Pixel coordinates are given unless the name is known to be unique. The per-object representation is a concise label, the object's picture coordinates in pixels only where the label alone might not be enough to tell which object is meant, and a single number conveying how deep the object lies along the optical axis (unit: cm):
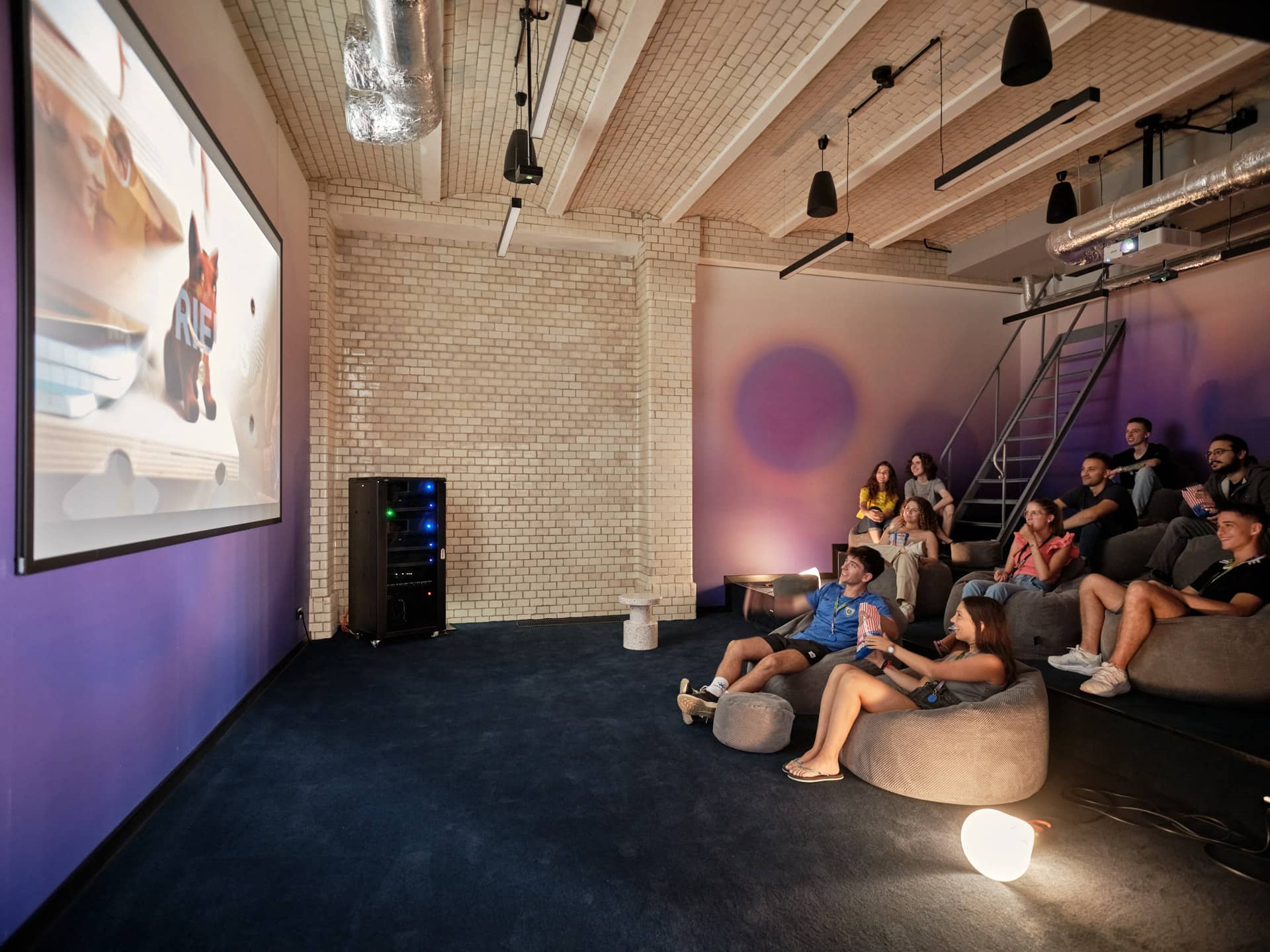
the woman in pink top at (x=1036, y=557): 466
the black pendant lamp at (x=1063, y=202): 585
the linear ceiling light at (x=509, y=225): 547
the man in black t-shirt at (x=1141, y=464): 598
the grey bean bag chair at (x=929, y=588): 568
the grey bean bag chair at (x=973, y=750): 298
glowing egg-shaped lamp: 237
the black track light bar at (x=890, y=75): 447
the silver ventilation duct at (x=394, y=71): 326
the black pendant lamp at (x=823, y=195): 544
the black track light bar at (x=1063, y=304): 704
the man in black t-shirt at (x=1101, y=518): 550
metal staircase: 666
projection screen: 210
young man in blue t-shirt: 395
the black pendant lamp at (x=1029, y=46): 346
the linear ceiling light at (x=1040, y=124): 386
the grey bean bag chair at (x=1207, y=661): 317
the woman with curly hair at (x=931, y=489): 677
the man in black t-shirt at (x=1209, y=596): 339
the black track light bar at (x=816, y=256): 584
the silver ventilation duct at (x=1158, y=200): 449
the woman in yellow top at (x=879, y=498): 691
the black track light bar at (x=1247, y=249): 561
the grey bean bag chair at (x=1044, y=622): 421
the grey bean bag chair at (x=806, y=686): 393
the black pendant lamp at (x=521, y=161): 459
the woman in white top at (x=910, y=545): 554
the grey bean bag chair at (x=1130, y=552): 520
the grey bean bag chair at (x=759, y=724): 357
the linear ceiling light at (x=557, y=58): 358
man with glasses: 471
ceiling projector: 548
